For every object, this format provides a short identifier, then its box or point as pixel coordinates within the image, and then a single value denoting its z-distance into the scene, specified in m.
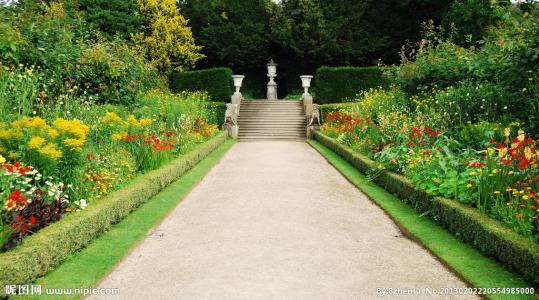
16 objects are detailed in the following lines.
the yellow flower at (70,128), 6.31
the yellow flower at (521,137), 5.59
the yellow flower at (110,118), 9.01
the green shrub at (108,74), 12.52
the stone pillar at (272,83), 31.25
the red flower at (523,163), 5.29
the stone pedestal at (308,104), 23.08
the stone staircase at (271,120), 21.98
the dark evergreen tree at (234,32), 32.81
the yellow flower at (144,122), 9.83
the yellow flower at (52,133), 6.09
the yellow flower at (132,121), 9.73
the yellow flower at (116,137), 8.35
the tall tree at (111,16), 29.05
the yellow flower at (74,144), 6.11
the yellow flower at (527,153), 5.36
